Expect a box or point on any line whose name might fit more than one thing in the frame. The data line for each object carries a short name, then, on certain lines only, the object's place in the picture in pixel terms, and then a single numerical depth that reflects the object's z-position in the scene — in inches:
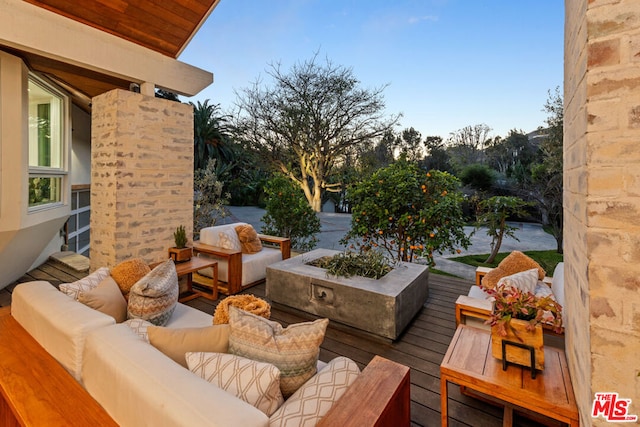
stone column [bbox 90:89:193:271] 146.0
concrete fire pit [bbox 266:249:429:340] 106.4
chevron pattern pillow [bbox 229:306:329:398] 51.3
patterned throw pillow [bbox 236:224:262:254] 171.6
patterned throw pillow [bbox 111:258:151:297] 84.3
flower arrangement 58.1
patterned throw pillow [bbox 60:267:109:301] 73.5
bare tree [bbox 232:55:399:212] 416.5
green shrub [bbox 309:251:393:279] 123.6
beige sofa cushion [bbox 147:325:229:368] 52.6
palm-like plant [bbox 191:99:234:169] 444.5
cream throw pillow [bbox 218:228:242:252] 160.4
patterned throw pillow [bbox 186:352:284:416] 44.5
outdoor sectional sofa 37.7
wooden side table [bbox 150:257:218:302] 143.4
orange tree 181.9
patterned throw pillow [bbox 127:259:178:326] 76.6
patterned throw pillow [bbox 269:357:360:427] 43.6
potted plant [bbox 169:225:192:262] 156.7
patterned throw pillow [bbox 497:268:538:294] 87.4
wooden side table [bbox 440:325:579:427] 50.6
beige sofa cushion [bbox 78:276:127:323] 71.6
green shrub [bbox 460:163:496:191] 473.7
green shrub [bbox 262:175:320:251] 231.0
